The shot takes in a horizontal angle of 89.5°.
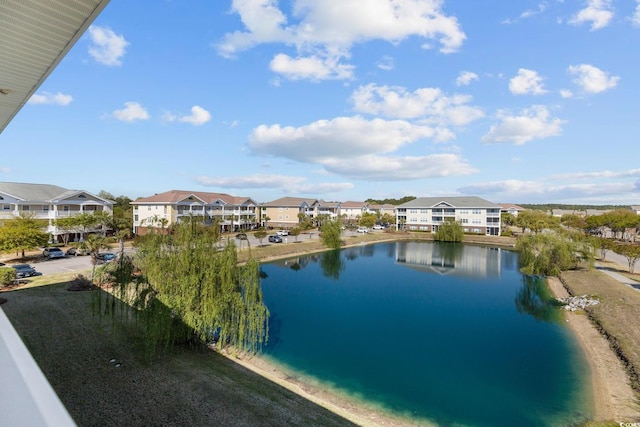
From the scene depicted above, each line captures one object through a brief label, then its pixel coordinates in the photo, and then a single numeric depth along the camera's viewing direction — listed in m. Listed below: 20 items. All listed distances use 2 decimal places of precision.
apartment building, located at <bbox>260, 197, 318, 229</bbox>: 69.81
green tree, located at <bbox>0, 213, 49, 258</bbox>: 25.81
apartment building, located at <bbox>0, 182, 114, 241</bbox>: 35.09
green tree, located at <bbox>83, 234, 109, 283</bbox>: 23.29
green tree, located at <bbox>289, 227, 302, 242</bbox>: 48.50
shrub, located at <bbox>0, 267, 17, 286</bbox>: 20.38
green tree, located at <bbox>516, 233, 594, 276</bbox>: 29.48
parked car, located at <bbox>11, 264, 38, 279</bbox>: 22.78
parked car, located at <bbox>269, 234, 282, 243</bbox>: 47.22
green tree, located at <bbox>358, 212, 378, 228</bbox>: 71.38
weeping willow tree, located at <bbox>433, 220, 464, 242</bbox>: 54.19
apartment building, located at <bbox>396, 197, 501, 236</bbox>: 60.94
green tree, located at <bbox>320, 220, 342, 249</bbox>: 44.22
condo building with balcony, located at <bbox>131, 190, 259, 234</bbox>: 47.34
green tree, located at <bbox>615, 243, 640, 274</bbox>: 27.84
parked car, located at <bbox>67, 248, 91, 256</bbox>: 31.39
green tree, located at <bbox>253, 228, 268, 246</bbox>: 44.16
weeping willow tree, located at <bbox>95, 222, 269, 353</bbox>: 12.59
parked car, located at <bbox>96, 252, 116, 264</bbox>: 27.20
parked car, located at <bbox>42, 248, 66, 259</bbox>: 30.08
